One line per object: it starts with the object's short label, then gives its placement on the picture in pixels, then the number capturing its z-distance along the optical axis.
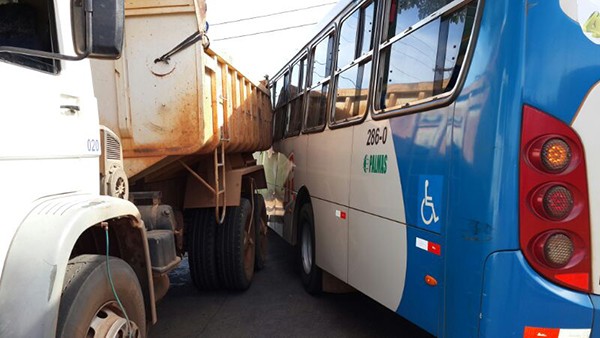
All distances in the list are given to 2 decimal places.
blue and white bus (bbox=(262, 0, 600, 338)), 1.95
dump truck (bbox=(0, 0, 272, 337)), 1.68
